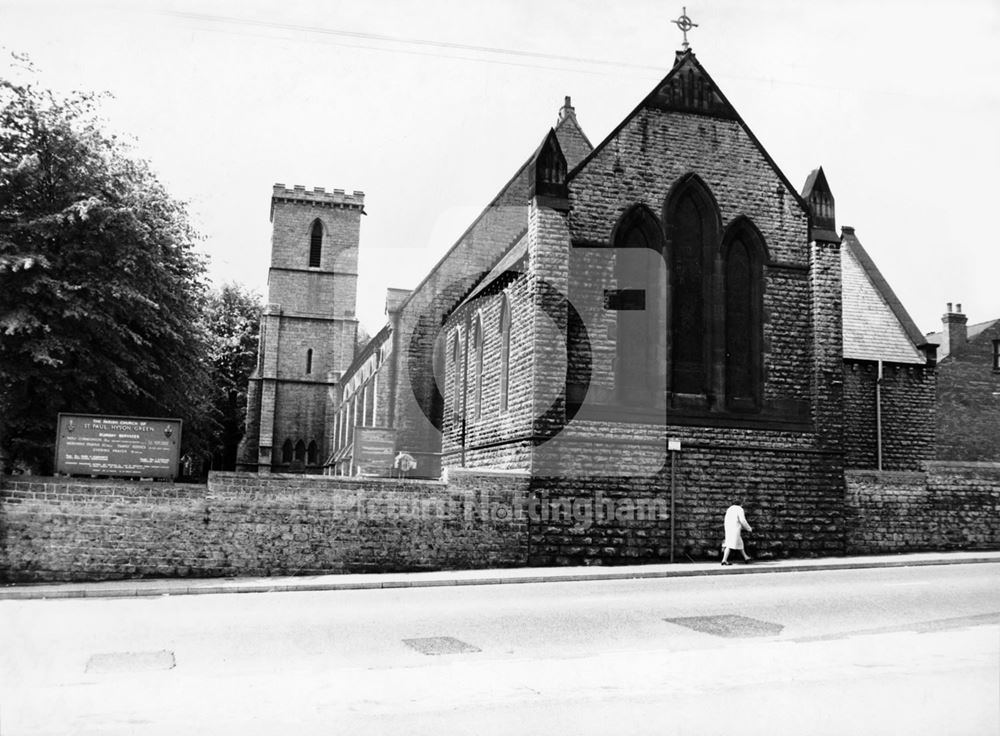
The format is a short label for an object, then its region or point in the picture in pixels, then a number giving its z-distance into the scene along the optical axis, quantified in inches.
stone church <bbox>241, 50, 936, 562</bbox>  719.7
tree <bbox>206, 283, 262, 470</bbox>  2148.1
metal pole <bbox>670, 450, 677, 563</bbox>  721.0
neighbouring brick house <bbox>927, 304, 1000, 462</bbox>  1408.7
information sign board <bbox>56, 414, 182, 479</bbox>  621.6
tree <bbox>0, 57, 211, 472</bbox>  684.1
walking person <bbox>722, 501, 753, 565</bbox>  705.6
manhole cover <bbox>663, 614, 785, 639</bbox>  409.4
